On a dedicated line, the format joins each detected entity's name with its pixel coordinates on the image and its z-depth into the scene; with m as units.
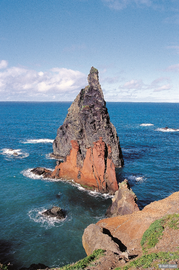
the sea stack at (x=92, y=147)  46.66
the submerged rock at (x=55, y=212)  36.75
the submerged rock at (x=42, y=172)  53.47
